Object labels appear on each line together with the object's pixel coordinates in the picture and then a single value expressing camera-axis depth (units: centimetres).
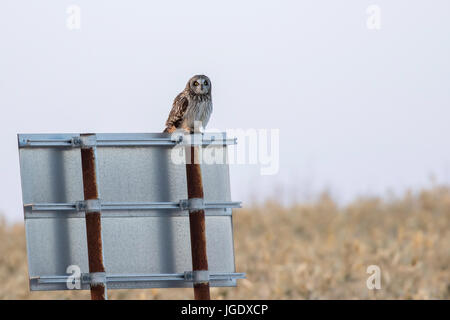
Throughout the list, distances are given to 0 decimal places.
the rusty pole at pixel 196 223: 1284
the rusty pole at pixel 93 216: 1251
